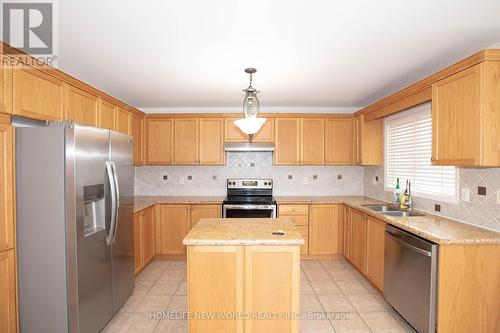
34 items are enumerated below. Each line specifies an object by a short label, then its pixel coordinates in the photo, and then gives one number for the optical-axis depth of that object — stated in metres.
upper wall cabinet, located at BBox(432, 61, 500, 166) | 1.88
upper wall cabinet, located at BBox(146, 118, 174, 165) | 4.24
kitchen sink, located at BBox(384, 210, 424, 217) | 3.00
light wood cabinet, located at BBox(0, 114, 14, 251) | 1.78
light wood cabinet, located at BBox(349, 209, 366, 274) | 3.30
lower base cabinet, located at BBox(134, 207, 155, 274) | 3.33
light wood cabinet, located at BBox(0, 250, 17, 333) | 1.77
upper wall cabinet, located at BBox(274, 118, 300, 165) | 4.24
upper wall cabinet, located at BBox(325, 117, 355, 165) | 4.26
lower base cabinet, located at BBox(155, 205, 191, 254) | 3.95
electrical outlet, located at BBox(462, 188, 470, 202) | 2.40
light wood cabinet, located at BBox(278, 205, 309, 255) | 3.96
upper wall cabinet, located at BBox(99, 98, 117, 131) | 2.95
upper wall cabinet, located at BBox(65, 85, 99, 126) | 2.42
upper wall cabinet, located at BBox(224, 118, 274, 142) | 4.22
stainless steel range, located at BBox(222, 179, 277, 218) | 3.87
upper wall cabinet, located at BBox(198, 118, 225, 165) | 4.23
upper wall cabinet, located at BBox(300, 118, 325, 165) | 4.25
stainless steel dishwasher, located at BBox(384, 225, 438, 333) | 1.99
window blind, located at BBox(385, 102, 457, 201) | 2.73
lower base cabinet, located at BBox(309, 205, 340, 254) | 3.99
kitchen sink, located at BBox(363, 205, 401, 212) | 3.31
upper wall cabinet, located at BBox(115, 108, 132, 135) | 3.32
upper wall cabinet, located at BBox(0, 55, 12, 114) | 1.77
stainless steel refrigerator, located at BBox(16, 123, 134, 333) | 1.86
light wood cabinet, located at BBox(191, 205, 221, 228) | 3.93
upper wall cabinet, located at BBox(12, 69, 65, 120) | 1.88
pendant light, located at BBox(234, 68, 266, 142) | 2.25
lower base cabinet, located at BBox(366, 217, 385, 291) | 2.85
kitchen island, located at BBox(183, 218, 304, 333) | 1.90
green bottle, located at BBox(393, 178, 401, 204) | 3.37
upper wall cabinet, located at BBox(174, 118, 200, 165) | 4.23
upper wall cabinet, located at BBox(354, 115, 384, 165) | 3.96
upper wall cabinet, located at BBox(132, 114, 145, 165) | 3.90
